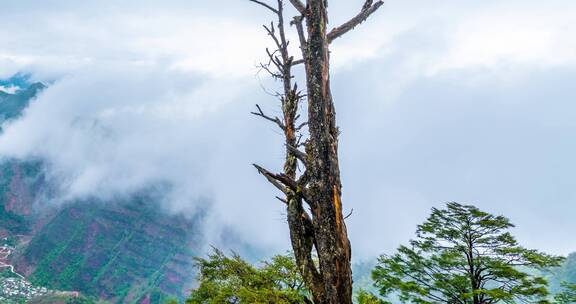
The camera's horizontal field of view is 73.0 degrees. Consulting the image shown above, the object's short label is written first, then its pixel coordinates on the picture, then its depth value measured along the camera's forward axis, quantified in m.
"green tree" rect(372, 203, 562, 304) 15.12
